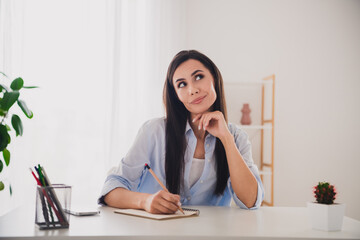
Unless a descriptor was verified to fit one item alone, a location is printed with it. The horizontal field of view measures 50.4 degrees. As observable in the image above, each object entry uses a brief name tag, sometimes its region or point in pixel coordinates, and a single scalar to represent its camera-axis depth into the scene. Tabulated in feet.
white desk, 3.10
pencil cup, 3.31
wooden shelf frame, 10.37
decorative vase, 10.73
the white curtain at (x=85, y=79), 10.18
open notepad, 3.86
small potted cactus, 3.40
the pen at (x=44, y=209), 3.31
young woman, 5.07
